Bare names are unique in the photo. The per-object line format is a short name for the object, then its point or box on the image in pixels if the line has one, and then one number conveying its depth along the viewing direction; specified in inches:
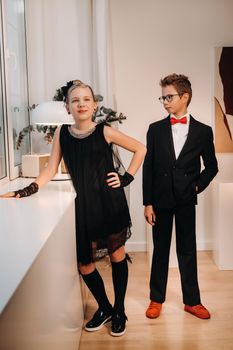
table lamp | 106.1
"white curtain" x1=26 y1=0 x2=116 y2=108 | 129.0
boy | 92.4
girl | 83.0
